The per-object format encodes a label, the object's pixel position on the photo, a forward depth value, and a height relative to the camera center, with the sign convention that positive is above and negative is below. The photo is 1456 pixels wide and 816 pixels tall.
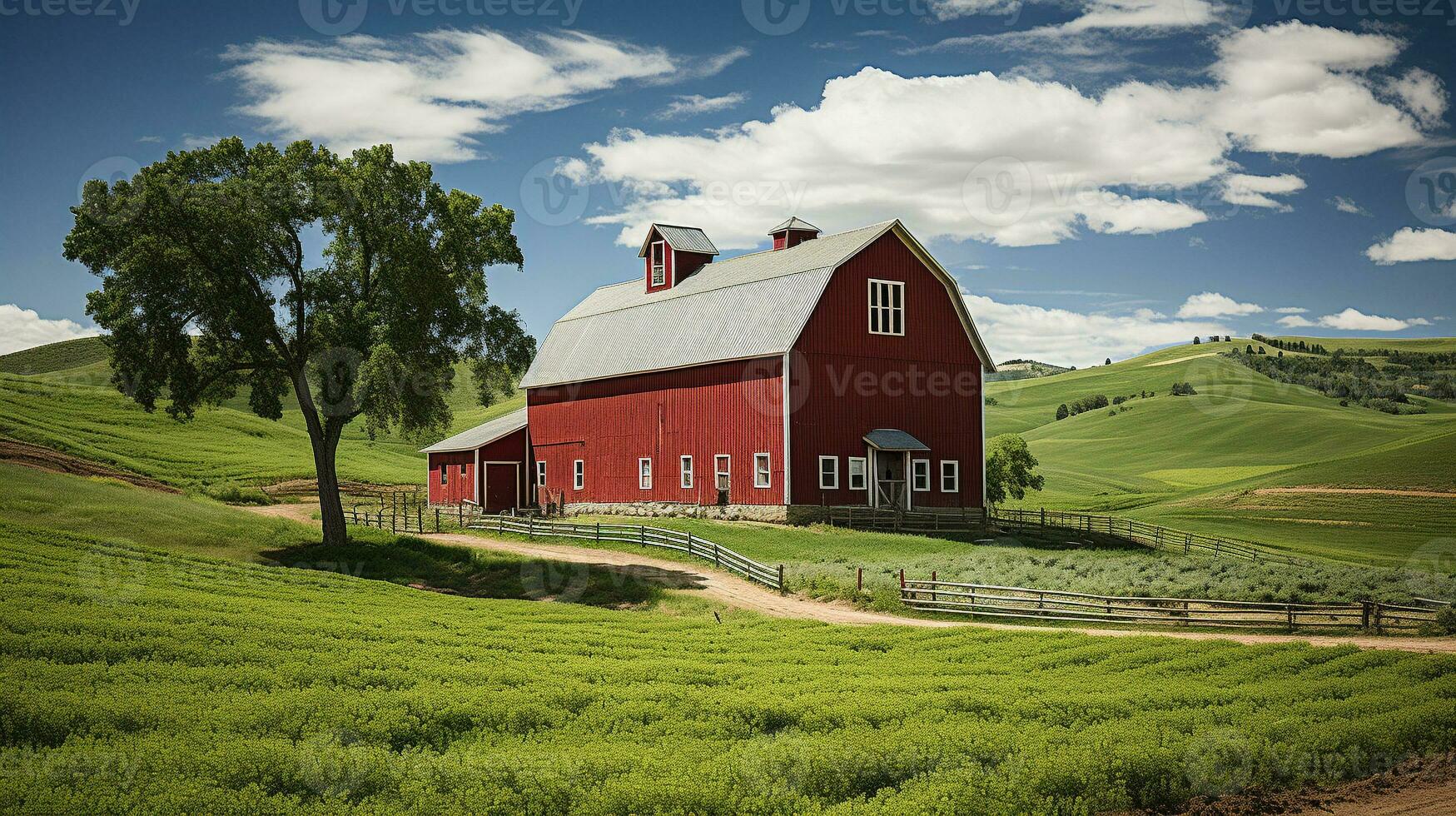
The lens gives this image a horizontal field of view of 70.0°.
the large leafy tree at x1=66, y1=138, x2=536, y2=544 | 30.41 +5.11
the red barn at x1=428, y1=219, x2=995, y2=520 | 38.50 +2.10
